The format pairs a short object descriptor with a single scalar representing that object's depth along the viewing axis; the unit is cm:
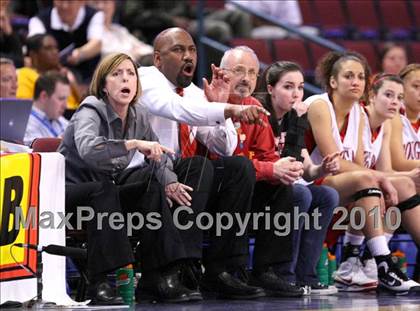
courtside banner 1066
